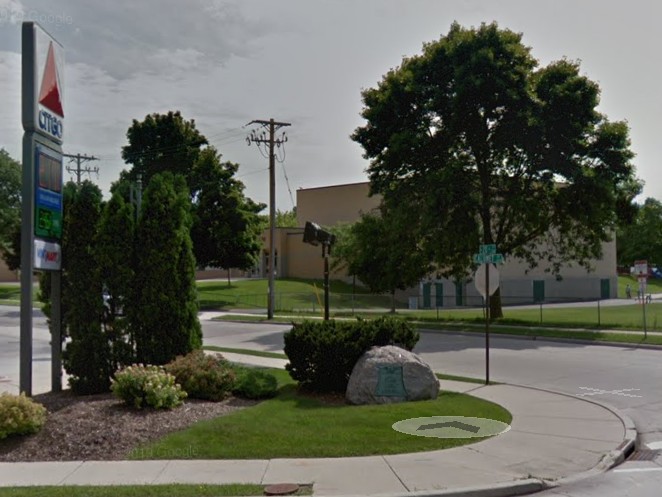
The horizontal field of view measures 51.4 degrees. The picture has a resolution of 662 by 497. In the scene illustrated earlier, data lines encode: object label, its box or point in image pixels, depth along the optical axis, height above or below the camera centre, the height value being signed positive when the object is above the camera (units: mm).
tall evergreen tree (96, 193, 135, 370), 11688 +71
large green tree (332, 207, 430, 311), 31688 +1225
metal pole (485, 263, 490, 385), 13841 -369
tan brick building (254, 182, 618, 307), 57625 +446
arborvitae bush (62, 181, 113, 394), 11641 -574
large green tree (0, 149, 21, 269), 65688 +7722
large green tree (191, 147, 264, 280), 48938 +3858
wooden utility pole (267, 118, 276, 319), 36281 +4603
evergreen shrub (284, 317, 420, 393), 11914 -1247
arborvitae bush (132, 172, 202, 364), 11891 -121
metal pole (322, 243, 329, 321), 15345 +114
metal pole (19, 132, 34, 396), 9930 +296
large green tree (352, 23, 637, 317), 28609 +5520
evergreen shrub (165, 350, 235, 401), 10851 -1629
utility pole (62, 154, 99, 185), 54872 +9275
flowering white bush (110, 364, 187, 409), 9789 -1644
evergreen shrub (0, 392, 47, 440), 8492 -1770
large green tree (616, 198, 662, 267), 94688 +5178
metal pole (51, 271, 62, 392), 11523 -818
